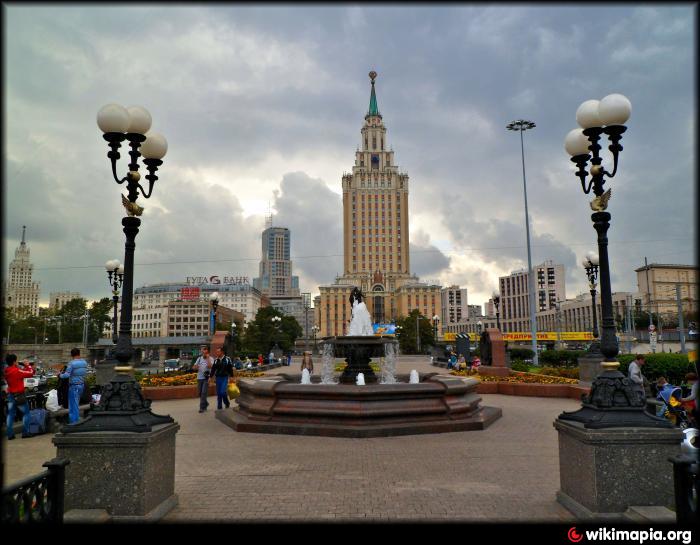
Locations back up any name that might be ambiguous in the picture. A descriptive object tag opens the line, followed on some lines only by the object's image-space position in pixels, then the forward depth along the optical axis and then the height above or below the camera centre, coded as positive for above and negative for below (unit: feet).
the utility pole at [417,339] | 235.67 -5.26
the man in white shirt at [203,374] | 48.80 -4.14
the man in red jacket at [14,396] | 34.47 -4.32
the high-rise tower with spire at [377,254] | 416.26 +62.14
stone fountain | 35.50 -5.81
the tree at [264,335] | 201.19 -1.93
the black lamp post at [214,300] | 93.20 +5.64
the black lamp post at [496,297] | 105.27 +6.11
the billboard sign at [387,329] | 228.02 -0.39
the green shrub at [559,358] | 95.35 -6.18
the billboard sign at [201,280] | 557.50 +56.17
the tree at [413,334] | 242.17 -2.97
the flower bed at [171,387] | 61.00 -6.75
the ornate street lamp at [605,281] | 17.94 +1.81
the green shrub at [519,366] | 82.21 -6.66
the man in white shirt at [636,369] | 40.88 -3.59
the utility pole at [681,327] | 111.97 -0.91
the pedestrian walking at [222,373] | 47.80 -3.95
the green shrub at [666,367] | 60.44 -5.15
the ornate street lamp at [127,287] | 18.26 +1.92
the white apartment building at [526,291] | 511.81 +35.74
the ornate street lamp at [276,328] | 206.70 +0.64
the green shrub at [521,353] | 119.75 -6.35
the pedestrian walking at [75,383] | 37.68 -3.74
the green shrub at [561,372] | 71.51 -6.70
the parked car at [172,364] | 161.27 -10.56
